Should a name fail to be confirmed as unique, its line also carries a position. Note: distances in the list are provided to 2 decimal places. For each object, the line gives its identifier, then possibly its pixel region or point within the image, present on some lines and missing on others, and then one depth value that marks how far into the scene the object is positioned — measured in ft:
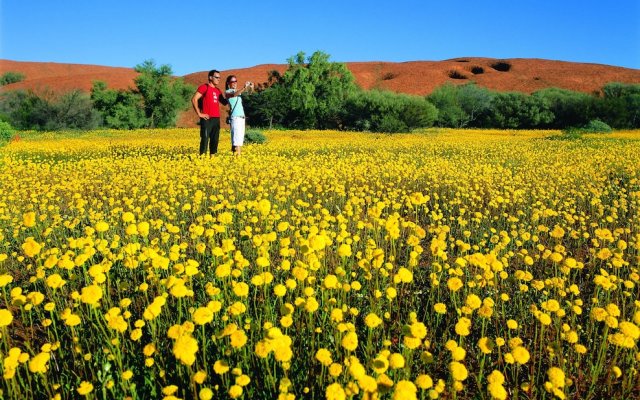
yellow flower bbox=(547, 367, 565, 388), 6.02
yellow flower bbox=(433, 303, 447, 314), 8.00
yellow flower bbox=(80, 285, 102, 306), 7.56
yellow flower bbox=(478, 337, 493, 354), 6.73
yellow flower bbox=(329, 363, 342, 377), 5.97
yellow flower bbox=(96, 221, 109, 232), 10.96
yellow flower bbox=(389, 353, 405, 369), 5.81
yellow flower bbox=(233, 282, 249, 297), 7.91
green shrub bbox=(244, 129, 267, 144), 64.66
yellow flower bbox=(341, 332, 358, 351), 6.36
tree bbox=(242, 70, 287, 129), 149.89
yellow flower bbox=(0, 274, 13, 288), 8.18
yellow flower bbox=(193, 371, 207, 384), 6.20
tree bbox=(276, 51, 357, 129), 150.51
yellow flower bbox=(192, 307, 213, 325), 6.80
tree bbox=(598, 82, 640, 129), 118.83
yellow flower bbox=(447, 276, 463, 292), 8.93
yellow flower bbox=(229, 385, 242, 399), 5.57
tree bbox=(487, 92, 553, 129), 129.80
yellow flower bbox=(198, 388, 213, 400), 5.84
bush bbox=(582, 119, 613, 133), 90.48
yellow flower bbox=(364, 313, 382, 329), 7.07
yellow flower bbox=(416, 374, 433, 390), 5.71
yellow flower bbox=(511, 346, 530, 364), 6.55
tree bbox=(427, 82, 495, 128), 145.89
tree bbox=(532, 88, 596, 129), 123.95
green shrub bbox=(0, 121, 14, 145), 51.44
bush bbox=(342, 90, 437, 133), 108.46
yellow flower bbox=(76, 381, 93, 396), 6.48
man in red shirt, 33.73
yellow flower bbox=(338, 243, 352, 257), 10.13
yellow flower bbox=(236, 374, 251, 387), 5.98
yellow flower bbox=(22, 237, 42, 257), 9.44
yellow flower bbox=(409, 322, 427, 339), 6.70
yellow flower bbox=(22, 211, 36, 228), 11.44
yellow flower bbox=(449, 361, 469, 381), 5.96
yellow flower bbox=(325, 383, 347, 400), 5.40
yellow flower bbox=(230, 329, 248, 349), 6.52
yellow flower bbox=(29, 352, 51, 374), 6.25
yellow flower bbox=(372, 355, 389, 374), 5.86
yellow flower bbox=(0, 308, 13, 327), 6.97
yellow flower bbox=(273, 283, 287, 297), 8.30
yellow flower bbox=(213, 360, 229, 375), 6.24
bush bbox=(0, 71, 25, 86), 248.89
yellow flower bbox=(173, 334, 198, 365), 5.98
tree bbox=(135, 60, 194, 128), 150.71
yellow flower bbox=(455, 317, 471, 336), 7.11
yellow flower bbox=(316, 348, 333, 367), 6.31
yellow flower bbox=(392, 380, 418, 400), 5.32
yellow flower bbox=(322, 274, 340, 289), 8.34
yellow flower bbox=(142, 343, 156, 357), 7.05
